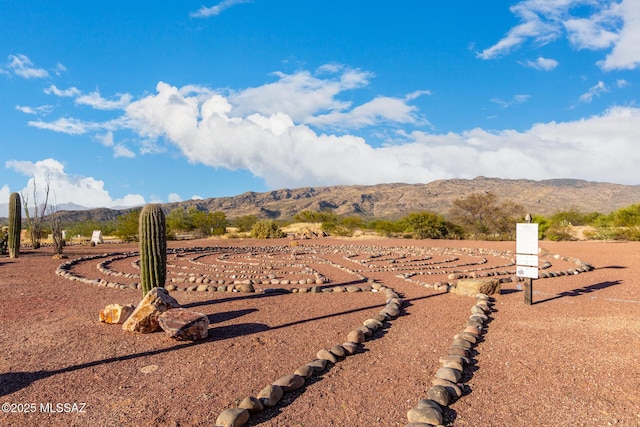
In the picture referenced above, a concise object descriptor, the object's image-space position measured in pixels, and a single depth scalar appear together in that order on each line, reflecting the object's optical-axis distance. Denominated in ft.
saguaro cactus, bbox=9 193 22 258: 58.59
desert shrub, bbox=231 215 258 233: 155.49
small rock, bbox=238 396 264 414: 13.29
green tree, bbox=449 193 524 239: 114.52
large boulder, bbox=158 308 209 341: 20.42
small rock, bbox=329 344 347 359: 18.26
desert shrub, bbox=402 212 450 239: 105.91
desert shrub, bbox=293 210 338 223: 165.09
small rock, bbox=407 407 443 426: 12.53
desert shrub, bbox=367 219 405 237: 117.60
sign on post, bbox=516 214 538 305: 28.19
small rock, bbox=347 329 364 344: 20.17
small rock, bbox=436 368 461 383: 15.49
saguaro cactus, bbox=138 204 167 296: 29.01
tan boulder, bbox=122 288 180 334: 22.15
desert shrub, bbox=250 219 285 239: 106.11
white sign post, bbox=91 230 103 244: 86.74
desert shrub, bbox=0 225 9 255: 62.23
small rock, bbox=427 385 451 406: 13.87
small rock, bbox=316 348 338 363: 17.80
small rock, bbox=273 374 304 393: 14.88
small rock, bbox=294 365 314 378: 16.02
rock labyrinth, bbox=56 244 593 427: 14.58
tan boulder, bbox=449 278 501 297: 31.12
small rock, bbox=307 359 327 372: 16.71
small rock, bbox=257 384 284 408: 13.81
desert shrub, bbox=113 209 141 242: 104.33
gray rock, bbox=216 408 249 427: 12.34
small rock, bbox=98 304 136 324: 23.41
